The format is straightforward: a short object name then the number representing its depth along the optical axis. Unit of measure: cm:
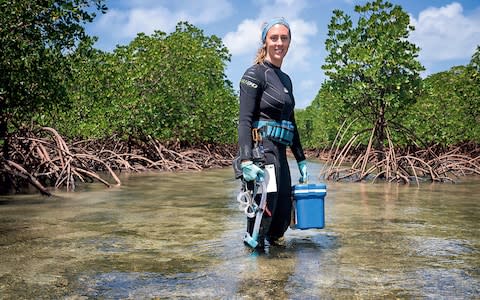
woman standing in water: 388
